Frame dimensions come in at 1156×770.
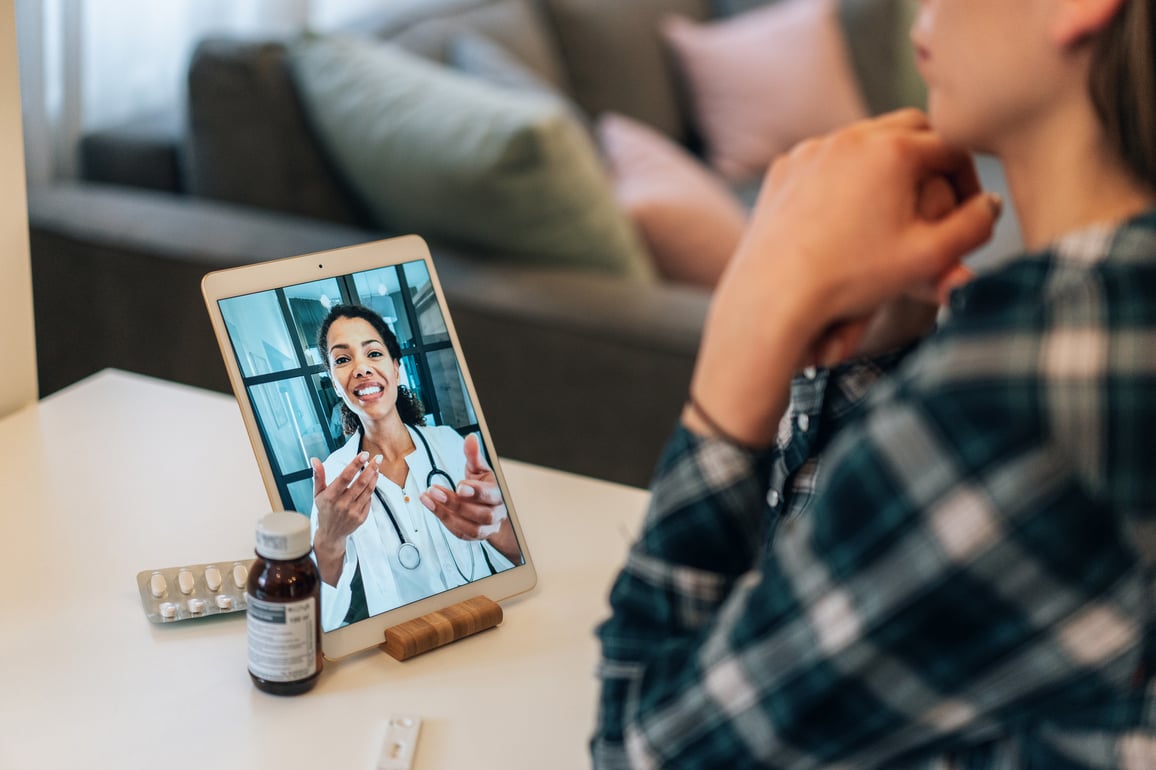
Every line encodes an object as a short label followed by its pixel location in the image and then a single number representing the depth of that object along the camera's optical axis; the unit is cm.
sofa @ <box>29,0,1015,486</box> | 173
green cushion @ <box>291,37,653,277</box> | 169
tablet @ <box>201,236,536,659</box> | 75
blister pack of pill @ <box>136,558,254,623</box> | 77
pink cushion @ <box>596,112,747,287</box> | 208
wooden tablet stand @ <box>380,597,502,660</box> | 76
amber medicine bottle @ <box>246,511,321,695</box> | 67
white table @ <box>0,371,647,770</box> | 67
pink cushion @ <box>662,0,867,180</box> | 304
